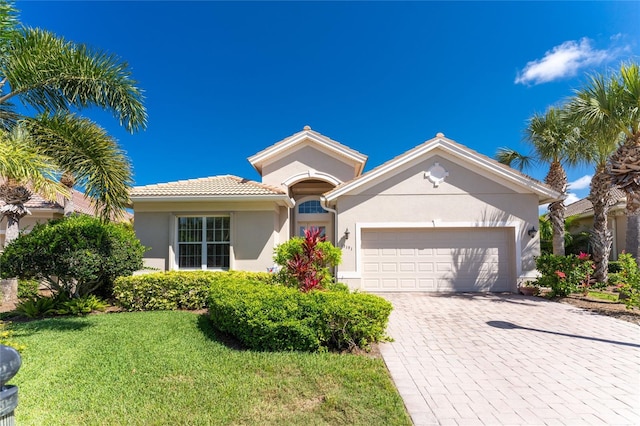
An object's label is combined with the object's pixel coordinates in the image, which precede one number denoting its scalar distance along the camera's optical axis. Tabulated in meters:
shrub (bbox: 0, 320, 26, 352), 4.89
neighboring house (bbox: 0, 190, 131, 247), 15.66
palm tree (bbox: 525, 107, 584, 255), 14.12
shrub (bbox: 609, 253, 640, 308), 8.25
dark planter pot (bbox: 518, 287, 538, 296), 11.14
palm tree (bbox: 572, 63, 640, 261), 9.30
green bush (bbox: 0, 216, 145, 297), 8.04
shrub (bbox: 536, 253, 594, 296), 10.30
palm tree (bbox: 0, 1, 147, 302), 6.70
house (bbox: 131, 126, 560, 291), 11.89
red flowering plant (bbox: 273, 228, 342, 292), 7.68
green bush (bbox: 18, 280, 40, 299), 11.29
